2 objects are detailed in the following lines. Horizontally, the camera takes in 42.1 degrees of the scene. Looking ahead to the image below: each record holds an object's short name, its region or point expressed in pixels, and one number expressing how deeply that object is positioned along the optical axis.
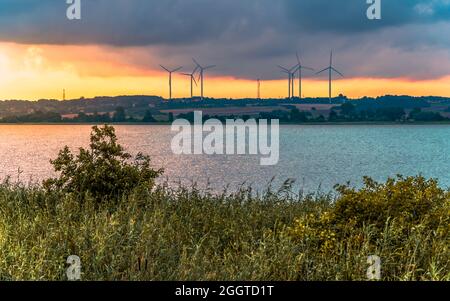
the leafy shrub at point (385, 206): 11.41
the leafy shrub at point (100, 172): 16.58
